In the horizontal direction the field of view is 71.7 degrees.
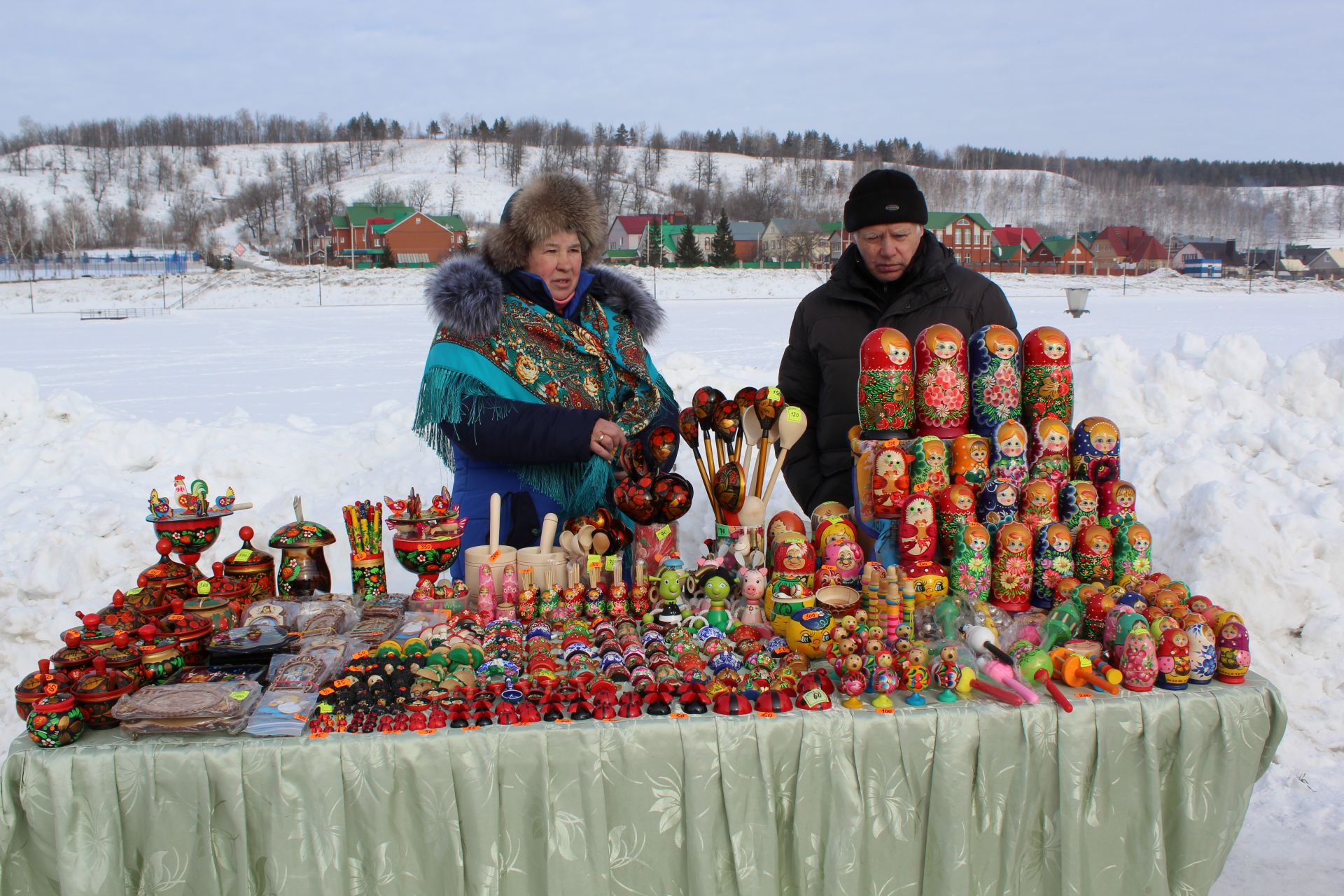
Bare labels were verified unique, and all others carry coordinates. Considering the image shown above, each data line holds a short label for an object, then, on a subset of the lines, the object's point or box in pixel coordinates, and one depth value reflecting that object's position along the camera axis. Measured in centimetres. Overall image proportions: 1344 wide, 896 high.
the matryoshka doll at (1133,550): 222
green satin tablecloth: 171
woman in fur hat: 268
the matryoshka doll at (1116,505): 227
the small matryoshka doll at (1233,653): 194
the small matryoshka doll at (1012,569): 216
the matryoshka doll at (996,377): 233
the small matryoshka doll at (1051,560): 218
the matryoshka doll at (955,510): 221
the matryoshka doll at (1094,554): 219
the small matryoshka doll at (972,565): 216
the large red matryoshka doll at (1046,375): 237
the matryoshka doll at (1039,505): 223
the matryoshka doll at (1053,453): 229
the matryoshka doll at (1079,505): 225
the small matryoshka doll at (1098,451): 231
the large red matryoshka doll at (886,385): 236
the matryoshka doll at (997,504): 222
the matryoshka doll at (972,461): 229
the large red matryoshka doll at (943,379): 233
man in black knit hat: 285
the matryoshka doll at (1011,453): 227
